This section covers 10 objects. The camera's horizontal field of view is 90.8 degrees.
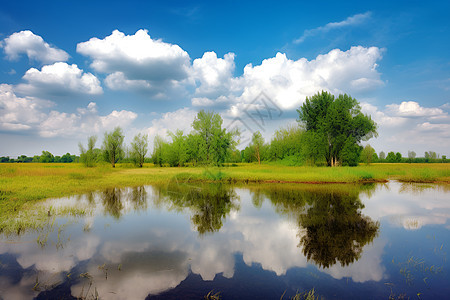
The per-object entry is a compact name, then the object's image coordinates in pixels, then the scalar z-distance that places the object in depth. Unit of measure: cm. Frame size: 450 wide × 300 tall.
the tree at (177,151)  6488
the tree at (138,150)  7144
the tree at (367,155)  7422
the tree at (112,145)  6869
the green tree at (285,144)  6072
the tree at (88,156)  6028
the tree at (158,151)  7088
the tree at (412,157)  10925
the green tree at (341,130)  4675
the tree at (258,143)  7456
